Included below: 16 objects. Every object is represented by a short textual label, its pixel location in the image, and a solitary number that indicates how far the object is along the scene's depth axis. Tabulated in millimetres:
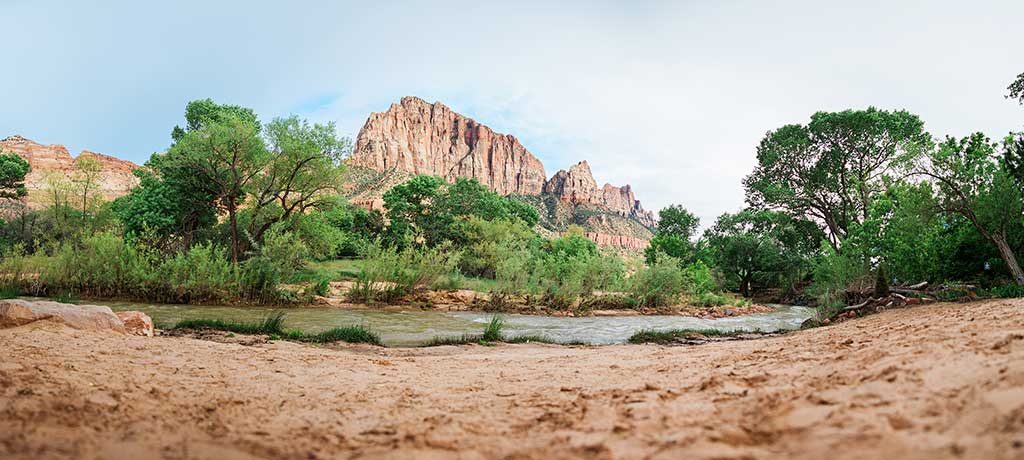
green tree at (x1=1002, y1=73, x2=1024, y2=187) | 14531
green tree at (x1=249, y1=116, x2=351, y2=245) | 24438
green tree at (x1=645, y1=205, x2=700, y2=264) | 50125
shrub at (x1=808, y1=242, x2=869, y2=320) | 16734
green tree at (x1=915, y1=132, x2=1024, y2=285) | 13422
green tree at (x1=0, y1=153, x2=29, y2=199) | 37738
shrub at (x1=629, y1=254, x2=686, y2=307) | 26203
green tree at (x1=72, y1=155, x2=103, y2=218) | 32031
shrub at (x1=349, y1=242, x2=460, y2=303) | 21438
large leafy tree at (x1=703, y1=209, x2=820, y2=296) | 37878
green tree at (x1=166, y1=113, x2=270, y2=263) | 23203
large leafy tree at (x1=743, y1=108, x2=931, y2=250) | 29719
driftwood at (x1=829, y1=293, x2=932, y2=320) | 13547
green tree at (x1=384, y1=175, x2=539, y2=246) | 43312
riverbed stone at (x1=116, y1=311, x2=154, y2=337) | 8905
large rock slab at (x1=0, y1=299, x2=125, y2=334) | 7642
